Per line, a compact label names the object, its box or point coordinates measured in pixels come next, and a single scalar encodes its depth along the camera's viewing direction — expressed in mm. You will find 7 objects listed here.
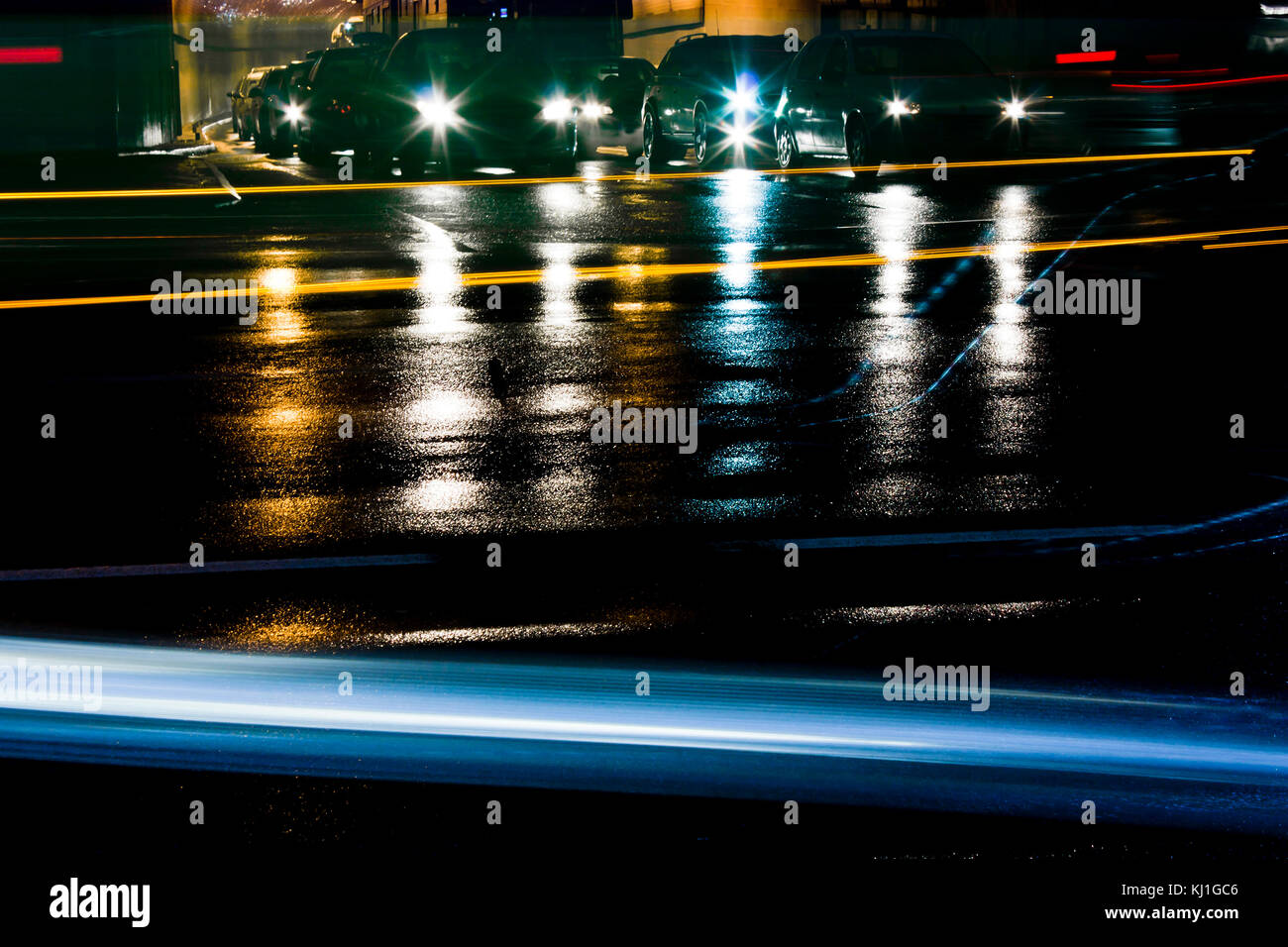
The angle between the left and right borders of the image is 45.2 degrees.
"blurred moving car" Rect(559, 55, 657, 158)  27797
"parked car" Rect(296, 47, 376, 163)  22336
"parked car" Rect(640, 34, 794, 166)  23223
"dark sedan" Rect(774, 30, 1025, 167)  19172
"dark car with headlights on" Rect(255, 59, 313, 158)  27188
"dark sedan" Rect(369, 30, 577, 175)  21359
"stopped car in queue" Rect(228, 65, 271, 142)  33675
